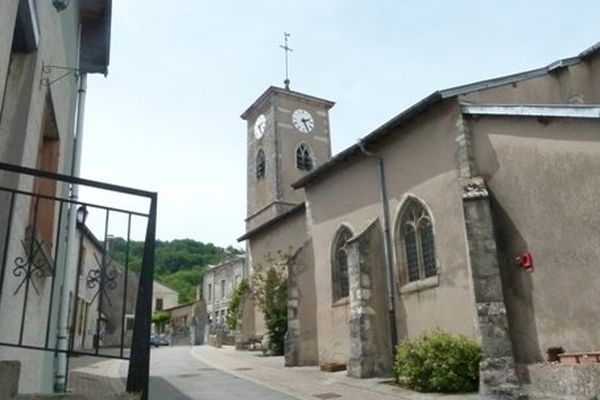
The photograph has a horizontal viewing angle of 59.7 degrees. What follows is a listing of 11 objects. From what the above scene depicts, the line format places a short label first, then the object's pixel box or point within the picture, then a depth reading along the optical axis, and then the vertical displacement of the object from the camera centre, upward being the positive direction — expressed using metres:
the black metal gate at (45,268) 3.30 +0.61
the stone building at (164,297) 56.20 +5.17
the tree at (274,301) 19.53 +1.55
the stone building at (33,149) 3.76 +1.68
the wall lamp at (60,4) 5.03 +3.23
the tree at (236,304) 24.39 +1.86
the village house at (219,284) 43.34 +5.15
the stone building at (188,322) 39.62 +1.93
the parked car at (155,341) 37.85 +0.37
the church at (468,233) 9.77 +2.34
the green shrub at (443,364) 10.27 -0.50
